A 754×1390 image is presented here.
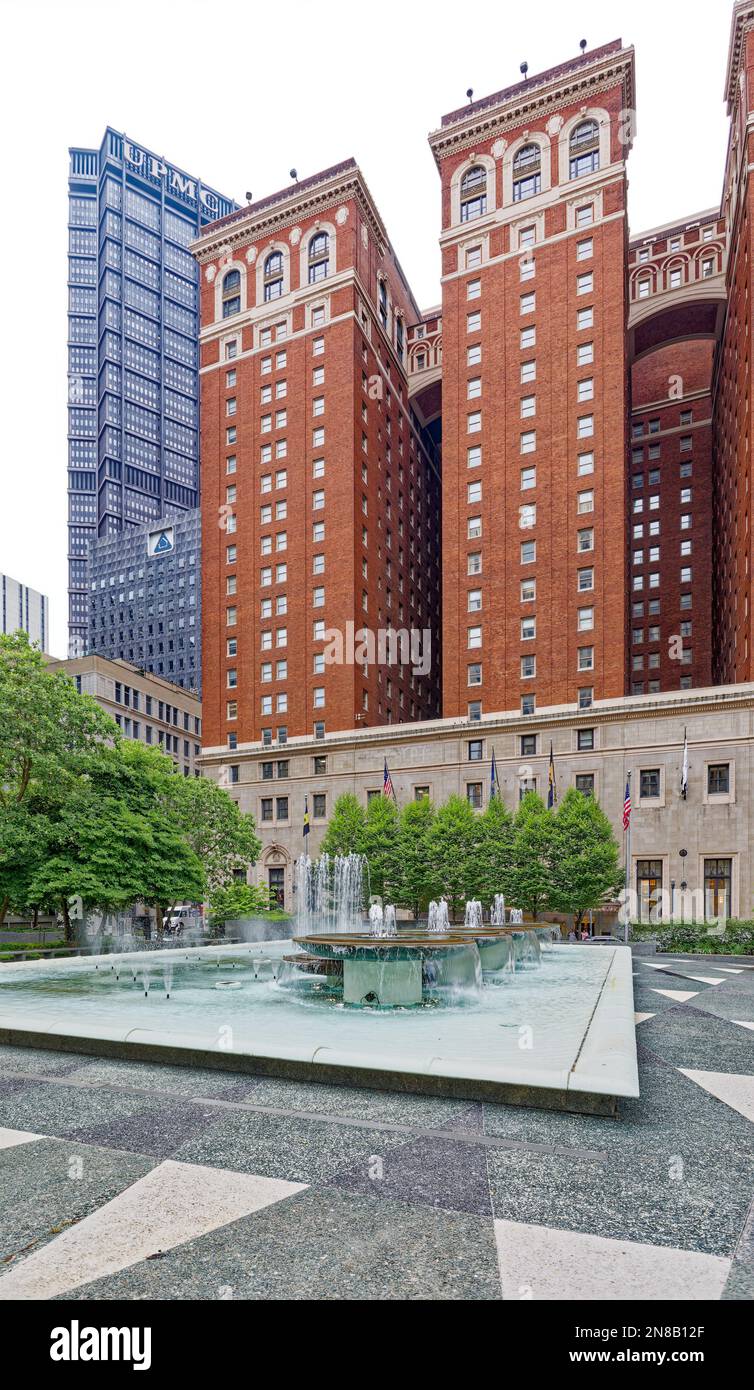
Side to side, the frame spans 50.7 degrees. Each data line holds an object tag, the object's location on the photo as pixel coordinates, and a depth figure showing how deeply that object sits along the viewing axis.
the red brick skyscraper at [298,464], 66.25
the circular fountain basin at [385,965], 13.79
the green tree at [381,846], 53.75
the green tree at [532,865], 48.69
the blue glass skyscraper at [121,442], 189.38
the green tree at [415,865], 52.59
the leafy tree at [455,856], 51.28
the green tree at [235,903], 43.28
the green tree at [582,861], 47.75
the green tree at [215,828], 46.88
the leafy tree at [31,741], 27.84
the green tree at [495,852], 49.97
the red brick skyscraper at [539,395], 58.12
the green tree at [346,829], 56.03
